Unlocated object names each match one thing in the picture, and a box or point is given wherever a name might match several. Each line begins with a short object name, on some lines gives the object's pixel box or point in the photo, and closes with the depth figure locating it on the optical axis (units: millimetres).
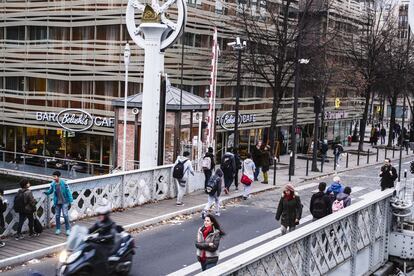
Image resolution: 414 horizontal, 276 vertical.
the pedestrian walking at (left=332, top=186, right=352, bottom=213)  14492
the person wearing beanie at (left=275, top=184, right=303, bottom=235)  14328
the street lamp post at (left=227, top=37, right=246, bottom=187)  24439
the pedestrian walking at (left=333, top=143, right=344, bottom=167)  36562
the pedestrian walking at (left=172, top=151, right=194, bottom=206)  20250
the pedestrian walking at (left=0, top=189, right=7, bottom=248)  14438
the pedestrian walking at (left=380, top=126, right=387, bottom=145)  58375
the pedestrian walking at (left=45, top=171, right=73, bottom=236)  15570
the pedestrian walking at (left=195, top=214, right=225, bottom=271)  11227
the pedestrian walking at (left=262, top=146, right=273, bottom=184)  26969
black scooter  9344
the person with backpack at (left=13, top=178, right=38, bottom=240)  14711
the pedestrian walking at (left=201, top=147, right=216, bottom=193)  22172
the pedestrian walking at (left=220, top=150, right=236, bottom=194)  22641
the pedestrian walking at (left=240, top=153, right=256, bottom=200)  21422
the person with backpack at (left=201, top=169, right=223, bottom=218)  18031
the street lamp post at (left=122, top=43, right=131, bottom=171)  26216
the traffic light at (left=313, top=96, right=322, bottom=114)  33188
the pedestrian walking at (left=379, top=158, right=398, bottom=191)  21547
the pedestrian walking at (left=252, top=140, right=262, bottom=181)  27219
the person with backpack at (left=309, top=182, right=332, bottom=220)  14750
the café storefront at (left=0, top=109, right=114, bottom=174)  37159
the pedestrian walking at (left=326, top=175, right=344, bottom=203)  15422
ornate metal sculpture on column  22281
